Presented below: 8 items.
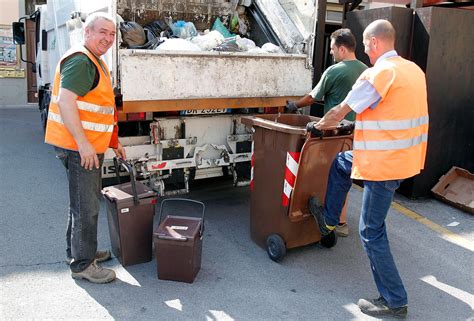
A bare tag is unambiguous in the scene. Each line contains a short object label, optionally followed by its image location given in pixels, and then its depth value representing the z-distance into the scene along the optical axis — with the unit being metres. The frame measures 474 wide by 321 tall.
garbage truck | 3.90
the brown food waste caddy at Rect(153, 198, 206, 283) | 3.09
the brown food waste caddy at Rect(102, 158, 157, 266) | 3.27
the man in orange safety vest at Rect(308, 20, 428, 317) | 2.67
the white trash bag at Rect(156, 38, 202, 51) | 4.19
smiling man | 2.77
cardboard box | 4.95
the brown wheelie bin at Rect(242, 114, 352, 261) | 3.37
